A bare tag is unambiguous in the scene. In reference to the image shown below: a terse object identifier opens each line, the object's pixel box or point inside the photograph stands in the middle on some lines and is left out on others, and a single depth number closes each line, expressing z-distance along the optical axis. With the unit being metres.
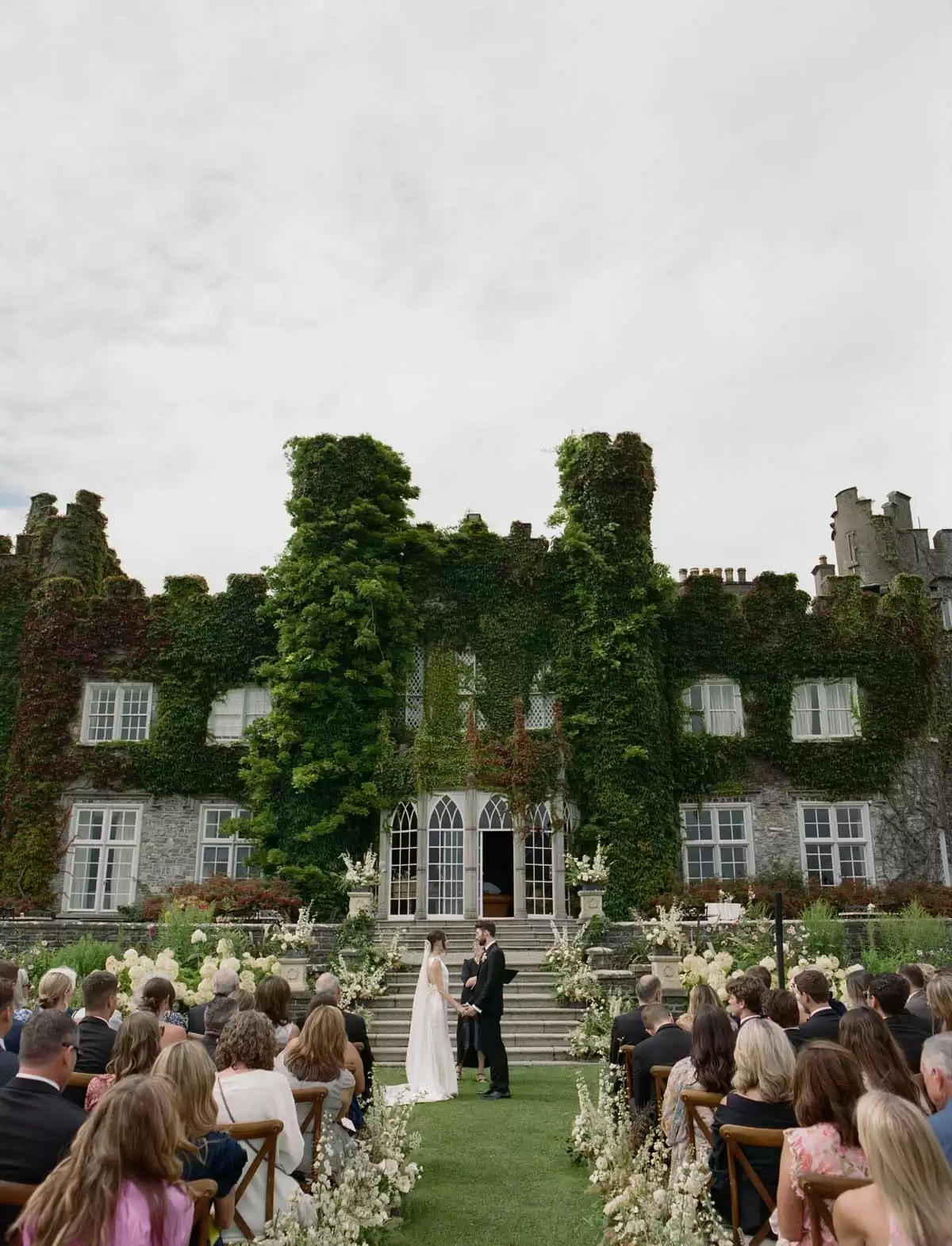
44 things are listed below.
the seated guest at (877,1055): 4.93
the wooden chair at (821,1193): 4.07
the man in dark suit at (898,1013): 6.43
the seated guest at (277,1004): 7.17
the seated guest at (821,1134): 4.39
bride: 11.97
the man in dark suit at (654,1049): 7.20
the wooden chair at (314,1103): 5.96
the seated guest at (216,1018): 6.47
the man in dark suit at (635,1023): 7.86
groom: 11.91
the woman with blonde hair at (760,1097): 5.14
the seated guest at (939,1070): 4.59
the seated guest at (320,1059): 6.32
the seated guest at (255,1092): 5.16
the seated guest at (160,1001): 6.52
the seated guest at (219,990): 7.91
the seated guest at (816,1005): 6.82
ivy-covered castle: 22.28
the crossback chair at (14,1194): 3.96
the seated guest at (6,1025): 5.49
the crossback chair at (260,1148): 4.91
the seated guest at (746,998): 7.05
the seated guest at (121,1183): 3.38
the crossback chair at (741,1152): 4.91
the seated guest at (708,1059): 5.84
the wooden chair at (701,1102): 5.64
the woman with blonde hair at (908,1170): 3.19
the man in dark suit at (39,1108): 4.20
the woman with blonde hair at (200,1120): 4.35
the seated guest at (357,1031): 7.54
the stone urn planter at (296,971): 15.76
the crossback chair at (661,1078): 6.82
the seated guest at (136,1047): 5.22
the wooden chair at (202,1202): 4.00
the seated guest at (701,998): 6.75
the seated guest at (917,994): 7.21
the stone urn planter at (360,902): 20.02
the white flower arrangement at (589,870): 20.97
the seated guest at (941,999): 5.89
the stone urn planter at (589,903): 19.95
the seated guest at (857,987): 7.14
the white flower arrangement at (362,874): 20.71
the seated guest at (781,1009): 6.87
